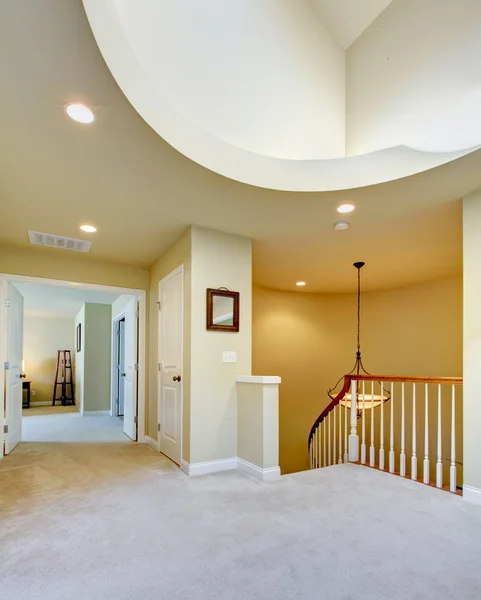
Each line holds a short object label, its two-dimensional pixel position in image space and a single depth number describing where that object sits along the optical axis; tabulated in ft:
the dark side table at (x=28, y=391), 29.81
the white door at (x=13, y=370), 14.58
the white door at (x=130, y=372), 16.80
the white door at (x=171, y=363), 12.69
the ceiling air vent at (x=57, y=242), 13.02
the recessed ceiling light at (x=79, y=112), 6.49
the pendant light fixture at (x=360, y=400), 13.15
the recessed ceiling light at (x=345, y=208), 10.56
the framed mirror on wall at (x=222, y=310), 12.14
